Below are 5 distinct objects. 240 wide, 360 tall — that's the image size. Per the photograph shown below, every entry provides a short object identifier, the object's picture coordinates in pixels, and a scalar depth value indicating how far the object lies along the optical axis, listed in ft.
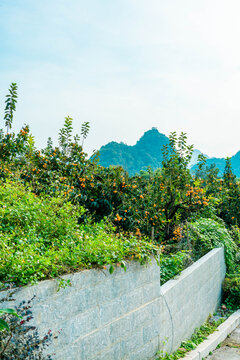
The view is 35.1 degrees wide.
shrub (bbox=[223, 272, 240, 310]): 26.66
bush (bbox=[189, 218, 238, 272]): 26.71
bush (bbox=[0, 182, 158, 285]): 11.02
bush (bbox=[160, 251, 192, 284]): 19.66
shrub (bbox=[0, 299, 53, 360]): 9.04
